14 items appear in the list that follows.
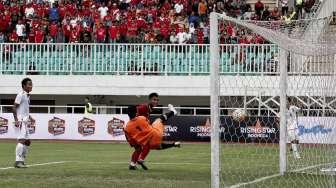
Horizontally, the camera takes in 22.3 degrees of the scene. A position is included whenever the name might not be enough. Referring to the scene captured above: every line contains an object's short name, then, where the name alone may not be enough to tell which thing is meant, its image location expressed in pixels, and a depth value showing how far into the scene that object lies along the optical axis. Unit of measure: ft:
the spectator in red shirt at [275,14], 136.72
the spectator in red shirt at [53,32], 141.90
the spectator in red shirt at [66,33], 141.49
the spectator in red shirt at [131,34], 138.51
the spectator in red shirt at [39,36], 140.26
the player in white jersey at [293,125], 83.03
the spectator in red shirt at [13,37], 142.00
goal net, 54.39
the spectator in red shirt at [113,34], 138.72
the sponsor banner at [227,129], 108.54
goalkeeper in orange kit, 66.33
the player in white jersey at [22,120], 67.46
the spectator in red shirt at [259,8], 142.10
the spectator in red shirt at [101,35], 139.44
